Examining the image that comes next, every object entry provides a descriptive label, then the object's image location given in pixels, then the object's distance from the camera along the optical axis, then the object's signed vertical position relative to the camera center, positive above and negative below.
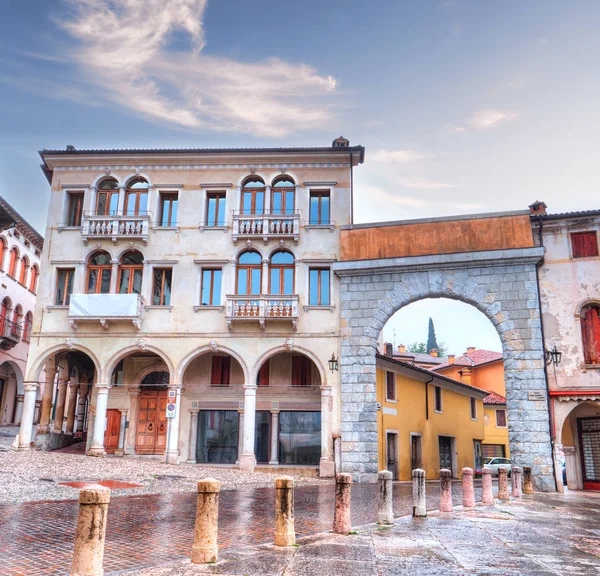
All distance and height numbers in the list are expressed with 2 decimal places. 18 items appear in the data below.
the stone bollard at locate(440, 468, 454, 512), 13.05 -0.81
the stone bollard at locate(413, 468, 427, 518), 12.10 -0.83
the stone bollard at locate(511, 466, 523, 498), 18.64 -0.84
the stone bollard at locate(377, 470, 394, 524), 10.76 -0.80
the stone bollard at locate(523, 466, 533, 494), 20.46 -0.86
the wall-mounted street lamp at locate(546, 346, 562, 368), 22.94 +3.56
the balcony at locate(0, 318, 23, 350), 34.01 +6.09
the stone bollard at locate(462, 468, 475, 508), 14.30 -0.80
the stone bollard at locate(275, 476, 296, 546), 8.33 -0.84
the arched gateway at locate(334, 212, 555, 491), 22.84 +6.18
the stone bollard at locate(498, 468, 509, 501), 16.91 -0.85
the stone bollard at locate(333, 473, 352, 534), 9.55 -0.86
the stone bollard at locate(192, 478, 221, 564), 7.16 -0.87
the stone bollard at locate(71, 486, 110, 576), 5.73 -0.79
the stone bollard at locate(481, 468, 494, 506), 15.17 -0.94
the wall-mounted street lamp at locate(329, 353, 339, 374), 24.97 +3.40
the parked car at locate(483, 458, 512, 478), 39.17 -0.51
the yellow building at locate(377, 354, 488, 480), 29.41 +1.70
